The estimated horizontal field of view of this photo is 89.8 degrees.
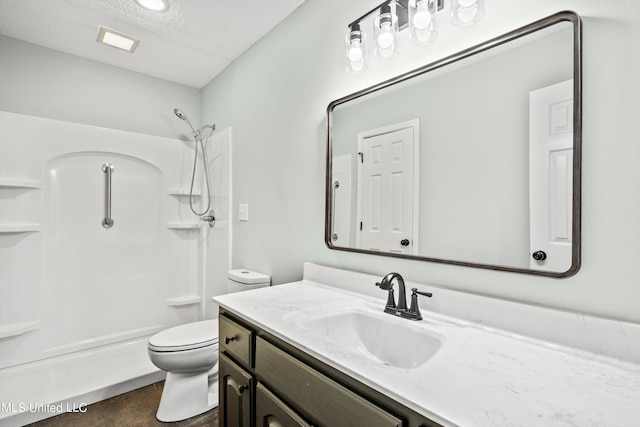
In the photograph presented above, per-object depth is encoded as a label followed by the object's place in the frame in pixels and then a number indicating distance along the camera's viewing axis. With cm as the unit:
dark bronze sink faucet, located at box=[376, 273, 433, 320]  109
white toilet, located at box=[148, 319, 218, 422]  179
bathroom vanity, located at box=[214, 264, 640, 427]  62
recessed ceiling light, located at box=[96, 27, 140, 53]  211
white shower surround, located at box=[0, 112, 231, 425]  213
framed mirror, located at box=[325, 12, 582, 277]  91
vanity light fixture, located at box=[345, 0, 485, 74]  110
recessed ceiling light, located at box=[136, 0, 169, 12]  180
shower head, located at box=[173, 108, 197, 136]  273
